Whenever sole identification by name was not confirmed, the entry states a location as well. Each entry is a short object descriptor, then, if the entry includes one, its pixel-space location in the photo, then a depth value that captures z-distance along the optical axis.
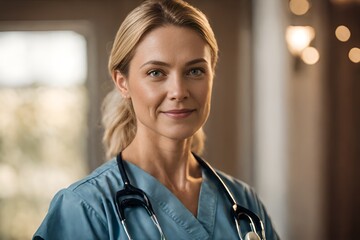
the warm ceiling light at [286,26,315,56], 3.56
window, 3.76
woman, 1.25
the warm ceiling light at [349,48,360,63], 3.61
